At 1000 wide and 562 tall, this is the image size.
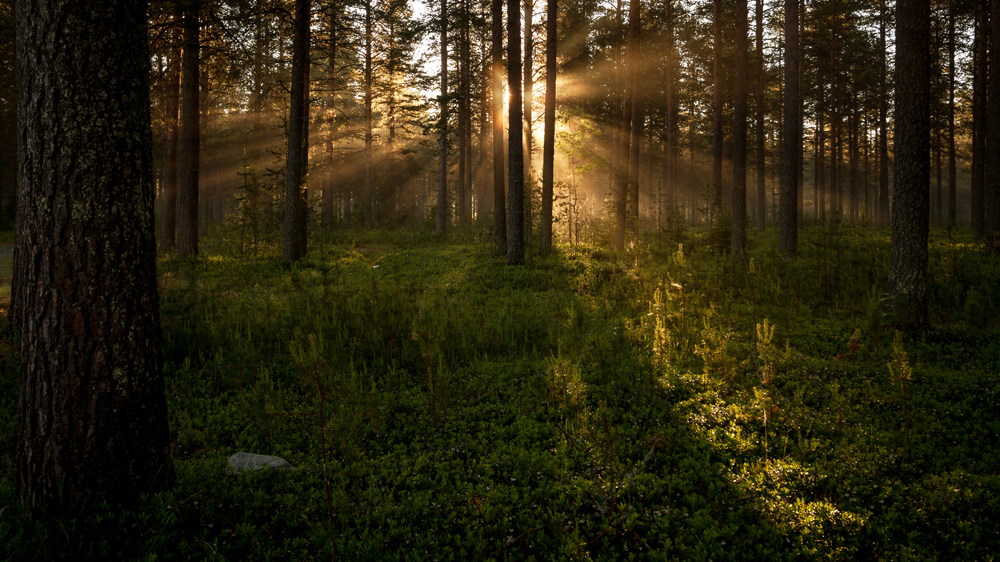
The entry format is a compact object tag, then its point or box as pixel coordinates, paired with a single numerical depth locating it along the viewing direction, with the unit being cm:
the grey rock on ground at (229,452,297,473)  338
